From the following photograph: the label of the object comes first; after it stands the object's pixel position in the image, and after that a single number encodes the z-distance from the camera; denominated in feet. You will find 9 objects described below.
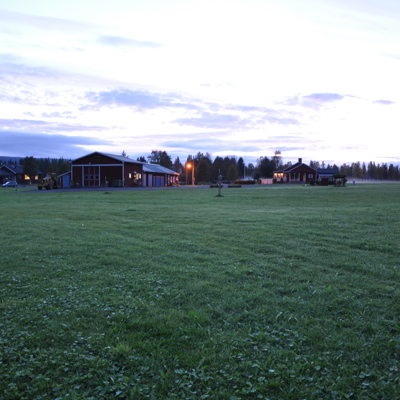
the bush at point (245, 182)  249.14
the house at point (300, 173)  329.93
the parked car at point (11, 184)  239.50
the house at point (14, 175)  343.87
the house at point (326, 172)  344.59
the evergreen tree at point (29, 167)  356.59
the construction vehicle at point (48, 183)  170.10
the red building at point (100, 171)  198.90
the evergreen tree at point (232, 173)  428.56
